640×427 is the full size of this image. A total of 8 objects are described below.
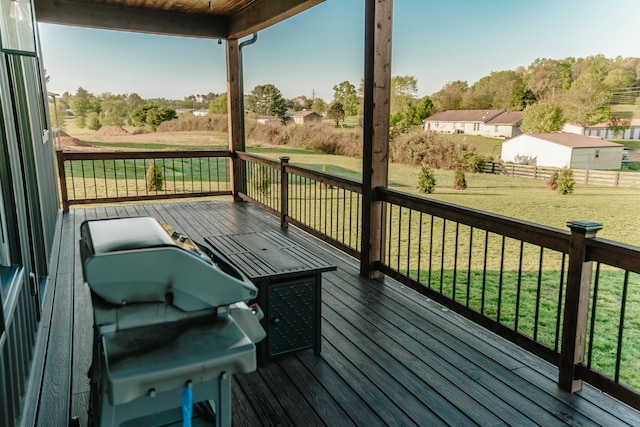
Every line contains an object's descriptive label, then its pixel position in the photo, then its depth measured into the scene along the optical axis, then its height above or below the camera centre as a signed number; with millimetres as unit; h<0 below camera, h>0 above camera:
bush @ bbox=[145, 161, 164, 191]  8898 -1028
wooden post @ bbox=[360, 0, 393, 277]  3793 -28
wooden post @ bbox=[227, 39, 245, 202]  7523 +162
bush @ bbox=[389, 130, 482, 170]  7141 -483
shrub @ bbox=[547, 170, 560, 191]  7388 -1022
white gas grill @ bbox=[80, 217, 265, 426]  1259 -612
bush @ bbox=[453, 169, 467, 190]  8375 -1074
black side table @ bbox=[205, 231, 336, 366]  2549 -963
